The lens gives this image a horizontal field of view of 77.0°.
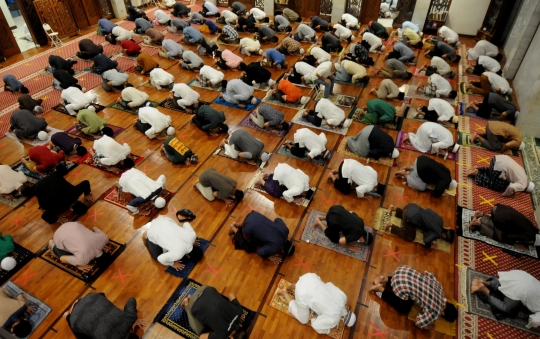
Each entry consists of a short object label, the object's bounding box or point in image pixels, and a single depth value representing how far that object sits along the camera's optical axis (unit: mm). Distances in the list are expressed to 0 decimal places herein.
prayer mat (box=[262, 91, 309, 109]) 7973
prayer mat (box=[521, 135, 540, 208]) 5848
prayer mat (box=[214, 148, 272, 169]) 6220
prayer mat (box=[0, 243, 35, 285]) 4488
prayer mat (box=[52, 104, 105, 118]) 7524
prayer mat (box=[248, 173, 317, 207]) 5559
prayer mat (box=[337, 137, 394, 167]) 6402
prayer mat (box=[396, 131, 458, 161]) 6625
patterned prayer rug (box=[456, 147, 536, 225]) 5574
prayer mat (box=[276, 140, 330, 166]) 6379
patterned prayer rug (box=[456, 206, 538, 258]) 4941
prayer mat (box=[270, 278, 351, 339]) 4012
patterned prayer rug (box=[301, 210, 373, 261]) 4828
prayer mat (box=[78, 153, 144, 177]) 6035
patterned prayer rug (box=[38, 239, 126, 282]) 4508
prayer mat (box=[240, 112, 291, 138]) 7078
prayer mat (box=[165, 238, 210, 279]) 4535
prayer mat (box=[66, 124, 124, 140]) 6801
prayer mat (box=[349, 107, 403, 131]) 7375
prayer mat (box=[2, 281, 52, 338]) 4051
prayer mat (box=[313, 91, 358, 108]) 8062
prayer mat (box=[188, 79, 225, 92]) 8422
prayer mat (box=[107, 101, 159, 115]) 7590
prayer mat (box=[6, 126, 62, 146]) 6637
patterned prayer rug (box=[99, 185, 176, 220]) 5352
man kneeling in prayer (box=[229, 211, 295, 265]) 4512
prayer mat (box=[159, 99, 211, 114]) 7676
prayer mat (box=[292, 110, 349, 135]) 7191
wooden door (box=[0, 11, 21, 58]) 9657
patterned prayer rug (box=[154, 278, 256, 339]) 3975
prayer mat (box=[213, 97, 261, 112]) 7798
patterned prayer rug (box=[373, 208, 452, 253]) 4977
